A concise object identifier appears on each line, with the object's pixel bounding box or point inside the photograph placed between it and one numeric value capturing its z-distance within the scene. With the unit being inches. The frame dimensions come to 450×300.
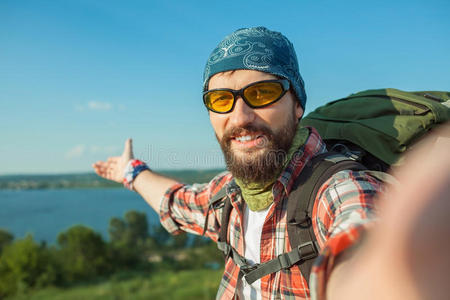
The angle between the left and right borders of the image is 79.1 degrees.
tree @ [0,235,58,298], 1012.5
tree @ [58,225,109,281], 1233.4
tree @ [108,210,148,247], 1742.1
